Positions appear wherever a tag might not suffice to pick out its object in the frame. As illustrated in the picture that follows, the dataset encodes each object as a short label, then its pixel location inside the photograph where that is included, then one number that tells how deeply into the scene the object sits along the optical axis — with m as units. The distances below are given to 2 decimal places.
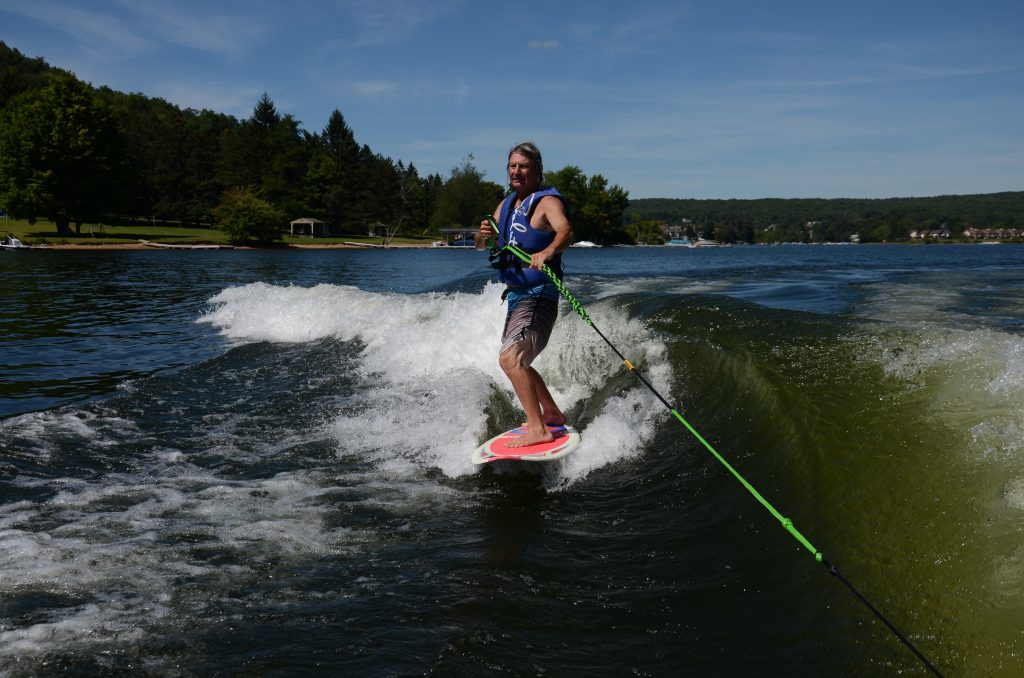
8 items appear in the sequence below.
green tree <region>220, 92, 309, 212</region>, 109.31
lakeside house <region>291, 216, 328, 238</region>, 107.67
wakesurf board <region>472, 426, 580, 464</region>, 5.36
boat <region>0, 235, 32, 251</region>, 54.19
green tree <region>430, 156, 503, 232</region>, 128.84
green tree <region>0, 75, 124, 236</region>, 63.97
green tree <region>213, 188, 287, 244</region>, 77.25
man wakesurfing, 5.52
